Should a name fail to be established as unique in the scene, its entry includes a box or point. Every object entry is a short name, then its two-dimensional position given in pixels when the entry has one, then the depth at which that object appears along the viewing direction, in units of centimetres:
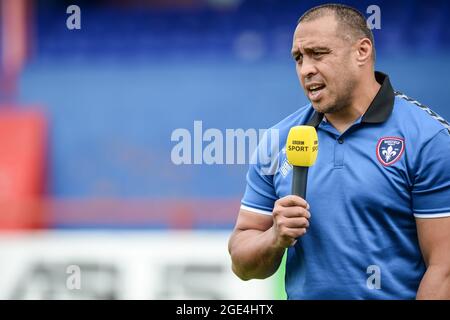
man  659
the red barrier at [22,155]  1215
